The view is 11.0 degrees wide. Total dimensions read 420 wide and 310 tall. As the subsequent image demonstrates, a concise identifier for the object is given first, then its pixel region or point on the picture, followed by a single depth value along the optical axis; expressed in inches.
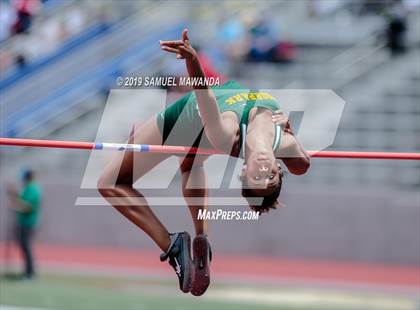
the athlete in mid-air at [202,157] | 550.1
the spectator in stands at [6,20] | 1447.0
